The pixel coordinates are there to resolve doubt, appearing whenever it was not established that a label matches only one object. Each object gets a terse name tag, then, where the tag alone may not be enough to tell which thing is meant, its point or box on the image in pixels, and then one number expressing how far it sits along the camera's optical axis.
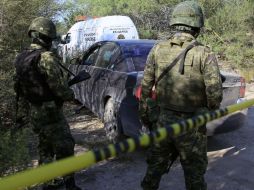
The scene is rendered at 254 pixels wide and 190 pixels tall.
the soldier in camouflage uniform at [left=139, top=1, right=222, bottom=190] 3.31
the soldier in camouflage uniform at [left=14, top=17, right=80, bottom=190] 3.95
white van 14.25
